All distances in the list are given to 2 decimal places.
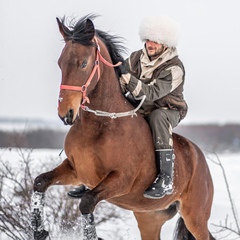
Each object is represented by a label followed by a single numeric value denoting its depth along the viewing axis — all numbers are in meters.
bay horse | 9.98
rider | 11.41
